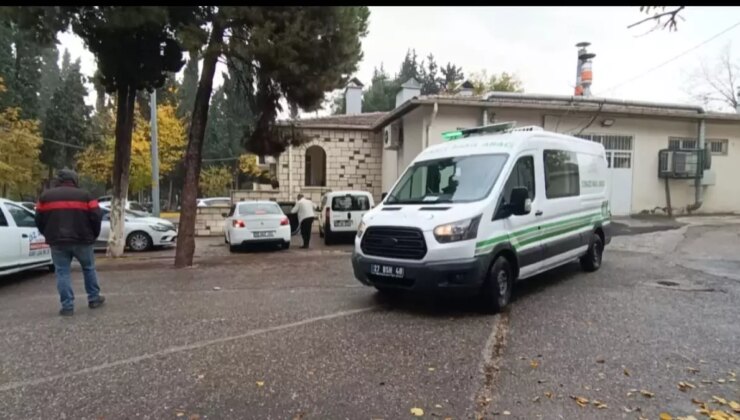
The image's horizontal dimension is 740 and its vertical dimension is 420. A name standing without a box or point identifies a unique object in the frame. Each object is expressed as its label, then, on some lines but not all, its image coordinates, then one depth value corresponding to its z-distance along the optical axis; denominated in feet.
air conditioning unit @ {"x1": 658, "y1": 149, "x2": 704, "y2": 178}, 51.83
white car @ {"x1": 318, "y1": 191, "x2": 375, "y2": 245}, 45.11
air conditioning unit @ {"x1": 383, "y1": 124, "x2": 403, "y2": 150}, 56.24
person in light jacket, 42.68
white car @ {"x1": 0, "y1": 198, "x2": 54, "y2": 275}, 25.46
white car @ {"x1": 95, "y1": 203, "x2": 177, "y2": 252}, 43.96
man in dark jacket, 18.92
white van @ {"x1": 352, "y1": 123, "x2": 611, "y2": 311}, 17.90
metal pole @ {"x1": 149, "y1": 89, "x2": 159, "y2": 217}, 60.49
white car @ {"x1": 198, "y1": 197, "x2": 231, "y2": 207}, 88.31
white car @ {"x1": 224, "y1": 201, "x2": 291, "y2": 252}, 40.98
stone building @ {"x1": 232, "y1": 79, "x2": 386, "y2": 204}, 64.54
